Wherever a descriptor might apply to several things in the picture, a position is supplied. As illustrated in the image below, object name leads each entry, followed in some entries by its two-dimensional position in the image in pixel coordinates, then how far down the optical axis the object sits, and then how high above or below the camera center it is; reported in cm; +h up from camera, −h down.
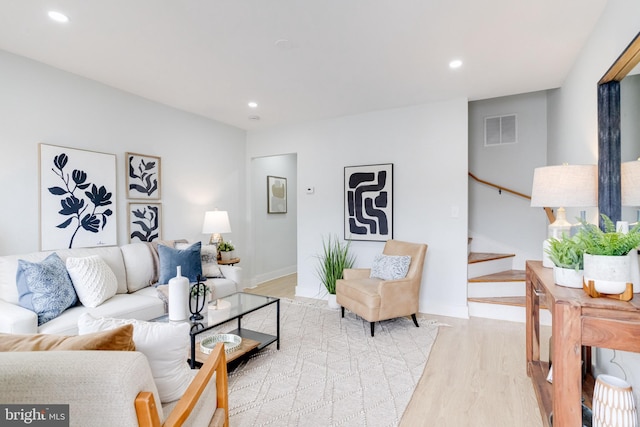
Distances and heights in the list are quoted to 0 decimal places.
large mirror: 179 +39
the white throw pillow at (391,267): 341 -60
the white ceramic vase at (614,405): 139 -85
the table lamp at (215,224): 418 -16
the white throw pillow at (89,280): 257 -55
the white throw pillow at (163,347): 117 -50
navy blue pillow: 327 -52
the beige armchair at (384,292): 312 -82
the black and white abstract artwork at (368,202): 409 +12
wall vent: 426 +109
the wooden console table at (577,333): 127 -50
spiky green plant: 407 -65
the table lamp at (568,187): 195 +15
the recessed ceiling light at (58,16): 212 +130
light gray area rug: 194 -121
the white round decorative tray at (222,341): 233 -98
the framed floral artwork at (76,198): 289 +13
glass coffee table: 217 -78
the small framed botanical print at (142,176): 357 +41
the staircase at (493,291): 355 -94
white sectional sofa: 212 -69
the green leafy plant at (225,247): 430 -47
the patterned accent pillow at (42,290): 228 -56
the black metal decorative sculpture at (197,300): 235 -66
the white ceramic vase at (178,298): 223 -60
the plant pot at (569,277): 157 -33
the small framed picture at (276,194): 566 +31
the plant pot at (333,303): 401 -114
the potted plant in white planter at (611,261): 132 -21
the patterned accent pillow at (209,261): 362 -56
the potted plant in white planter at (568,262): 157 -25
